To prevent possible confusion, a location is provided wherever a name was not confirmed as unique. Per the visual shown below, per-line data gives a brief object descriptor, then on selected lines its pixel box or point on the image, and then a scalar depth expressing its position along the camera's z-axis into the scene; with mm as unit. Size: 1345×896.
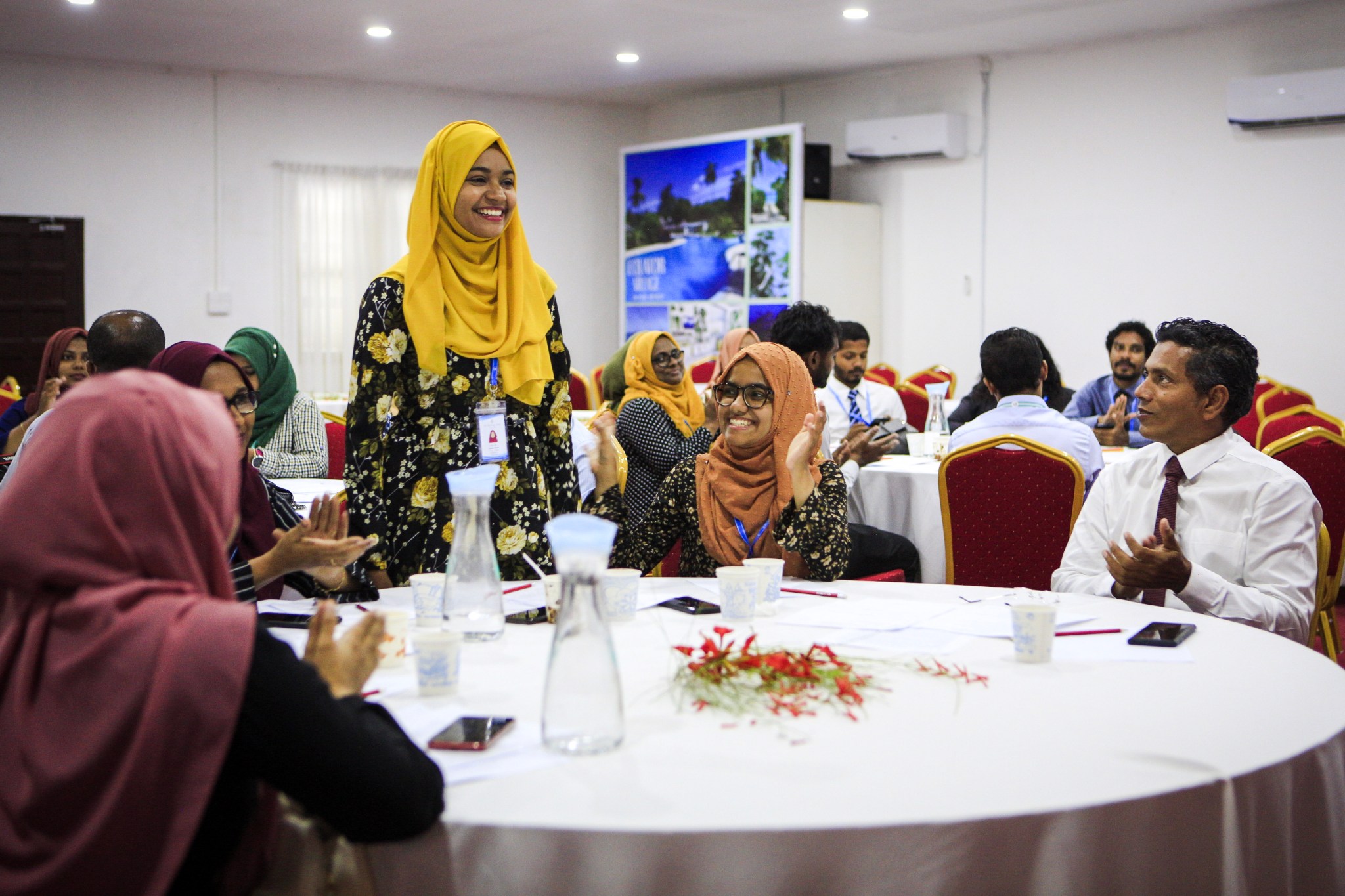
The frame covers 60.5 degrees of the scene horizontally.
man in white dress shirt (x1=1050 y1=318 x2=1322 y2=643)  2266
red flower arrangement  1509
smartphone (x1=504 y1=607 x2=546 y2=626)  2018
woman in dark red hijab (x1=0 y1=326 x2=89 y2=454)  4613
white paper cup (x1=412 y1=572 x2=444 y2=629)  1993
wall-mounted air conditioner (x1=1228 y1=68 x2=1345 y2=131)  6996
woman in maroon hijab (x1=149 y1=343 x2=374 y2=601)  2025
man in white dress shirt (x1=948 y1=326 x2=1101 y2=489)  3932
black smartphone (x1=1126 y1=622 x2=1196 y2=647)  1832
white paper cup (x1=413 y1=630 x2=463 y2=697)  1539
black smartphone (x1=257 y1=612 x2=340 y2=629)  1917
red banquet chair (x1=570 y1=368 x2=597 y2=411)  7570
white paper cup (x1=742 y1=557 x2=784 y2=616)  2111
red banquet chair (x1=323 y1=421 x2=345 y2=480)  4801
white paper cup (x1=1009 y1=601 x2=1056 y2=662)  1723
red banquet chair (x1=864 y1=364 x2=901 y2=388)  8102
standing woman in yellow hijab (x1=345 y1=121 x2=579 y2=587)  2523
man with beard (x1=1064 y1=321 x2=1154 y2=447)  5336
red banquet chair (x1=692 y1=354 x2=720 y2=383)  8352
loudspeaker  9320
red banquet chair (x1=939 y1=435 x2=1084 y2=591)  3396
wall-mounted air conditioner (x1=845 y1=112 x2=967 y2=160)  8852
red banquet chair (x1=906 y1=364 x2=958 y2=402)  8094
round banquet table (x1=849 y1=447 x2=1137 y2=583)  4266
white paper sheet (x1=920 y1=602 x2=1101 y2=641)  1939
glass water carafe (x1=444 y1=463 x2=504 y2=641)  1699
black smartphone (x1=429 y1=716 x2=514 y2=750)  1343
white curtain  9664
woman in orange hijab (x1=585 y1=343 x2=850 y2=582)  2627
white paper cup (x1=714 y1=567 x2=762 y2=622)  1988
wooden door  8836
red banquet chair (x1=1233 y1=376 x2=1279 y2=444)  5711
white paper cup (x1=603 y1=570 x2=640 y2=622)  1983
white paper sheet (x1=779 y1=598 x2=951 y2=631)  1996
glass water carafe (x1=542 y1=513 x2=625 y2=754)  1280
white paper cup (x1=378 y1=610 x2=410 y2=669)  1696
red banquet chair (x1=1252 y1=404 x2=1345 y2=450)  4668
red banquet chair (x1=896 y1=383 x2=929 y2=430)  6996
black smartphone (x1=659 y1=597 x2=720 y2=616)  2086
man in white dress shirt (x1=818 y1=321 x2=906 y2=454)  5383
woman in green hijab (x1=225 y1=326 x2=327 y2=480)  3674
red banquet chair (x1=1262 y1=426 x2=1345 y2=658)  3430
